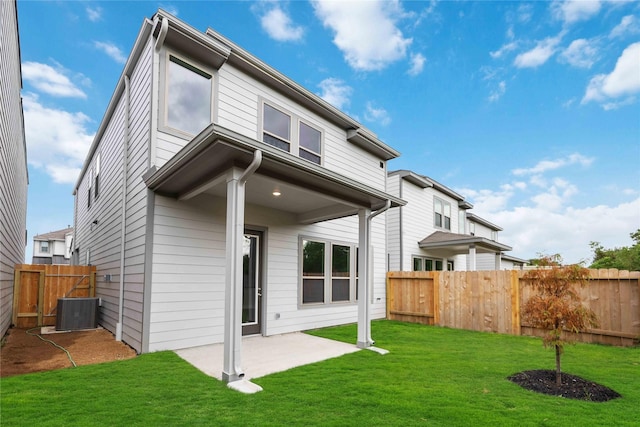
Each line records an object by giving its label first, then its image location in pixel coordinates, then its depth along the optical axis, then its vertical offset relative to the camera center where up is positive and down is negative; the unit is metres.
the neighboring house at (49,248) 31.52 -0.14
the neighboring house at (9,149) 5.24 +1.87
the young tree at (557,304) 4.29 -0.66
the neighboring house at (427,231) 13.35 +0.77
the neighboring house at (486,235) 19.46 +0.98
